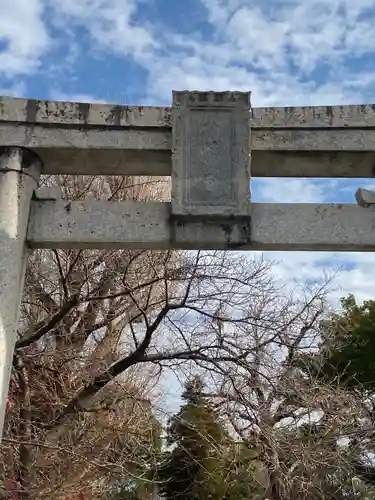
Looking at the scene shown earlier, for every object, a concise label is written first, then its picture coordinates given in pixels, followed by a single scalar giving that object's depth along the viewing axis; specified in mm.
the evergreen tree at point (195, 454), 7943
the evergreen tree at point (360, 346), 18242
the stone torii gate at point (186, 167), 4473
